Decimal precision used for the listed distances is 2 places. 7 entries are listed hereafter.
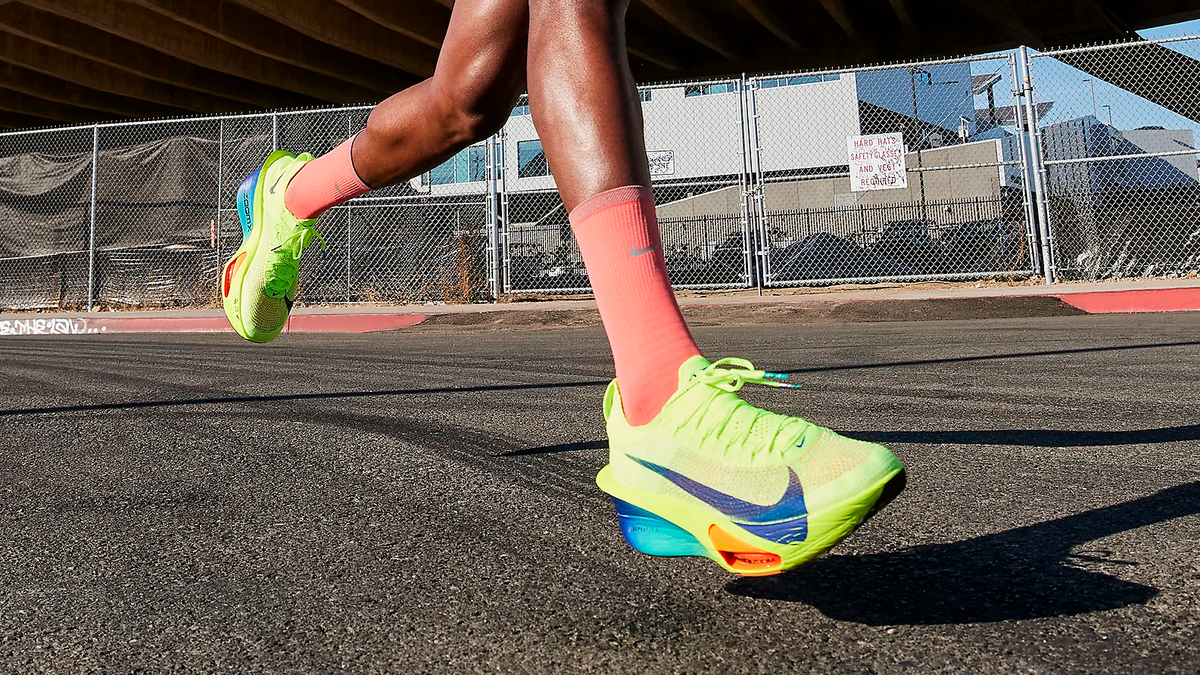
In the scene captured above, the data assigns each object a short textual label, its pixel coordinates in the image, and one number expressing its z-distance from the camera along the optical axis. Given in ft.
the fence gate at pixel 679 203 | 33.50
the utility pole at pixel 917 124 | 34.55
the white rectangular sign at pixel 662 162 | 34.96
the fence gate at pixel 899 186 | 31.42
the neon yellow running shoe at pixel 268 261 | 6.42
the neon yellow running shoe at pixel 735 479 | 2.94
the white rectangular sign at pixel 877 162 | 30.04
